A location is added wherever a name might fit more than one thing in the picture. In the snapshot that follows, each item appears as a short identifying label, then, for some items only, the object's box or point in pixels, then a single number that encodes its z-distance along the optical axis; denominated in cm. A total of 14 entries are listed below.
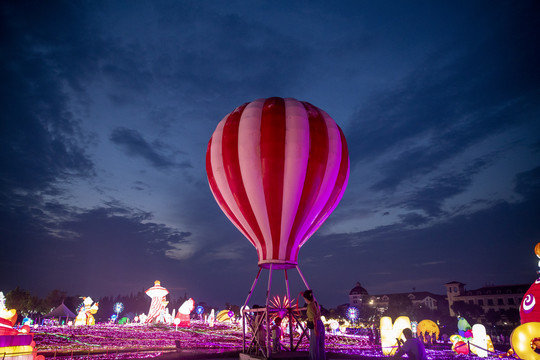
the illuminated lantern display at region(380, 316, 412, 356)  1964
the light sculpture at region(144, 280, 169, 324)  3854
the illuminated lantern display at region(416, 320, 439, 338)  2747
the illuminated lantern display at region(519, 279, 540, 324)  1347
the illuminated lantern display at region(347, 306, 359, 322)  4370
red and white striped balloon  1266
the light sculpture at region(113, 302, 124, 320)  5828
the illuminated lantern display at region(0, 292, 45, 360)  841
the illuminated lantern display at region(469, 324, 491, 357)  1980
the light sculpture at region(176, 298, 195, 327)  3424
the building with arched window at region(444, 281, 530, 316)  6956
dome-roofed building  9994
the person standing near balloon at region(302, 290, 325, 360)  841
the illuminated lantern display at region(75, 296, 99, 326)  3934
